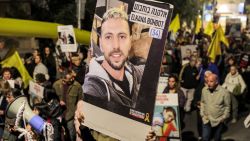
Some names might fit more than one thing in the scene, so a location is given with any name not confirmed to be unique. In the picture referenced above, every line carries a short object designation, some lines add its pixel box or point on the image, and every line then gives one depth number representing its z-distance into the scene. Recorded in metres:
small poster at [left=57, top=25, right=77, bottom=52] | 12.62
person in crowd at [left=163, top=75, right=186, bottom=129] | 9.16
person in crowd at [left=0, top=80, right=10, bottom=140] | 8.69
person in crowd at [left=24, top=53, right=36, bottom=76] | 13.02
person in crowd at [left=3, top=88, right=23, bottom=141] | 7.68
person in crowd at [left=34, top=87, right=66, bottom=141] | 7.05
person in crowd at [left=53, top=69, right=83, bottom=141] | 9.38
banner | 12.57
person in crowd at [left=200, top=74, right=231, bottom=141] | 9.11
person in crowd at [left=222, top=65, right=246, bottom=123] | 12.62
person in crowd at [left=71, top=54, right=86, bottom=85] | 9.74
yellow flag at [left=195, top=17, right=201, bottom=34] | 29.69
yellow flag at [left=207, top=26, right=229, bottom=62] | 15.34
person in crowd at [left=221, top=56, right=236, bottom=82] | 13.24
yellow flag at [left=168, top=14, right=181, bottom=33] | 23.70
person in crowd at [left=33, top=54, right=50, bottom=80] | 12.37
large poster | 4.01
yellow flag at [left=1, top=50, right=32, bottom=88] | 12.18
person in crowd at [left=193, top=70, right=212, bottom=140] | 9.95
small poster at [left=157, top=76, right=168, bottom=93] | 9.02
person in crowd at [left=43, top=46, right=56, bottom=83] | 14.71
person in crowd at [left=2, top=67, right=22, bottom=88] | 10.10
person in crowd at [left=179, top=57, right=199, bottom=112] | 13.26
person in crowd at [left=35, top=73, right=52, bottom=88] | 10.03
